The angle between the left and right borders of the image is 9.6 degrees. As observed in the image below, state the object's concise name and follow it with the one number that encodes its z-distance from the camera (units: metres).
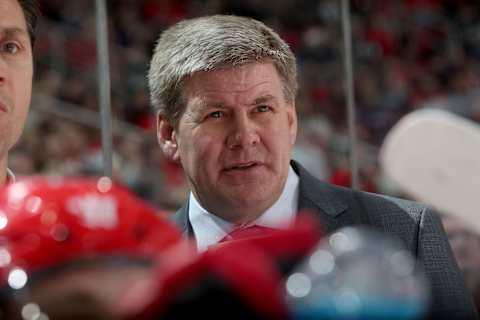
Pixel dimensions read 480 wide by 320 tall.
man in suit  3.12
